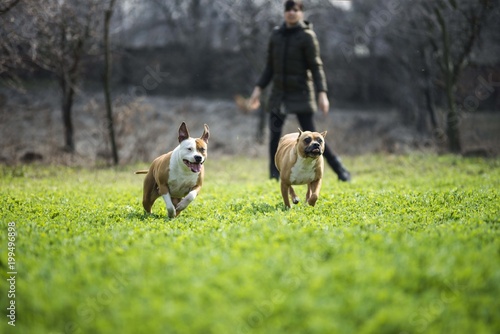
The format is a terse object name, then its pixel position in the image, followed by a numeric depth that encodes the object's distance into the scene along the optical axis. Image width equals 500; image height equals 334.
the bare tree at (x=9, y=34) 12.20
